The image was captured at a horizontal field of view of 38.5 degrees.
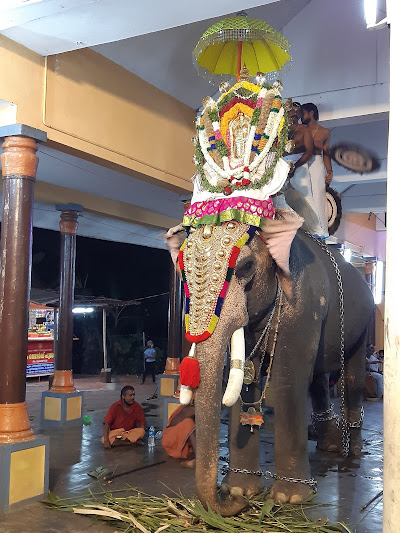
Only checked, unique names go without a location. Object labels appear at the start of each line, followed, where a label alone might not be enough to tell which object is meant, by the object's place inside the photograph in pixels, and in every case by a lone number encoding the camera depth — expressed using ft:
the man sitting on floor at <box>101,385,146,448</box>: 20.65
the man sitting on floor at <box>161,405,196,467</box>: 18.61
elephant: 11.41
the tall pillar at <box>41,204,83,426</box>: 26.18
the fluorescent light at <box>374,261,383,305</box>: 51.96
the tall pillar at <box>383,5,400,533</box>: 7.48
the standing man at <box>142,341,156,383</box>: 48.34
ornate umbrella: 16.47
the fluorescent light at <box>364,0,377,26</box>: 9.34
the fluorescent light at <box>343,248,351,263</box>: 41.84
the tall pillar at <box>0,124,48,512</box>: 14.49
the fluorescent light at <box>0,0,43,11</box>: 13.26
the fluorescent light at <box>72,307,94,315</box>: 51.63
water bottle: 20.71
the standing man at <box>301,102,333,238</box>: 19.47
